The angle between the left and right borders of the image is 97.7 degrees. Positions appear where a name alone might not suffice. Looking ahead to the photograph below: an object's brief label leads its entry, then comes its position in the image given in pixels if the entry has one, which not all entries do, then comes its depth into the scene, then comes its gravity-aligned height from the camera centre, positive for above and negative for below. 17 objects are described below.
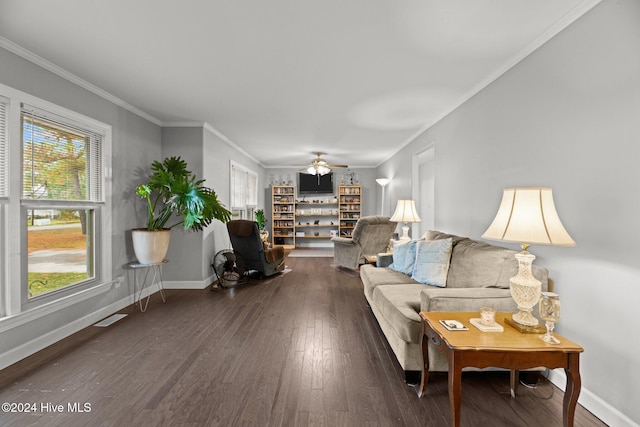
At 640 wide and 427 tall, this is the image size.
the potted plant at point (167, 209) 3.42 +0.00
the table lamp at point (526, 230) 1.48 -0.09
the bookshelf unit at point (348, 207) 8.46 +0.12
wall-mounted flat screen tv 8.55 +0.82
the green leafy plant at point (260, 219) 7.32 -0.23
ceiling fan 6.45 +1.03
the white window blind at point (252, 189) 6.97 +0.55
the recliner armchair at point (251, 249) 4.50 -0.65
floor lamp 6.93 +0.76
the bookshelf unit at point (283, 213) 8.59 -0.08
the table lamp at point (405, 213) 4.10 -0.02
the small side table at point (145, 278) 3.46 -0.99
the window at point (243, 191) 5.84 +0.46
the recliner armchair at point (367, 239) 5.21 -0.55
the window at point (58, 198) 2.46 +0.10
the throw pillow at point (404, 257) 3.15 -0.53
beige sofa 1.95 -0.64
